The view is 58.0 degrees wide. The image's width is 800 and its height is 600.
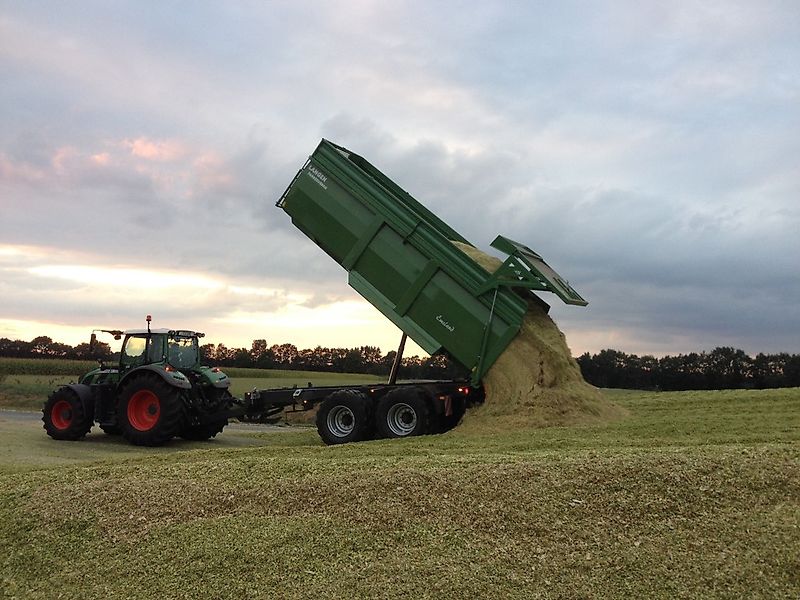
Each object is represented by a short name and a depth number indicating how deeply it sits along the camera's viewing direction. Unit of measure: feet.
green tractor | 36.65
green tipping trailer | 31.55
